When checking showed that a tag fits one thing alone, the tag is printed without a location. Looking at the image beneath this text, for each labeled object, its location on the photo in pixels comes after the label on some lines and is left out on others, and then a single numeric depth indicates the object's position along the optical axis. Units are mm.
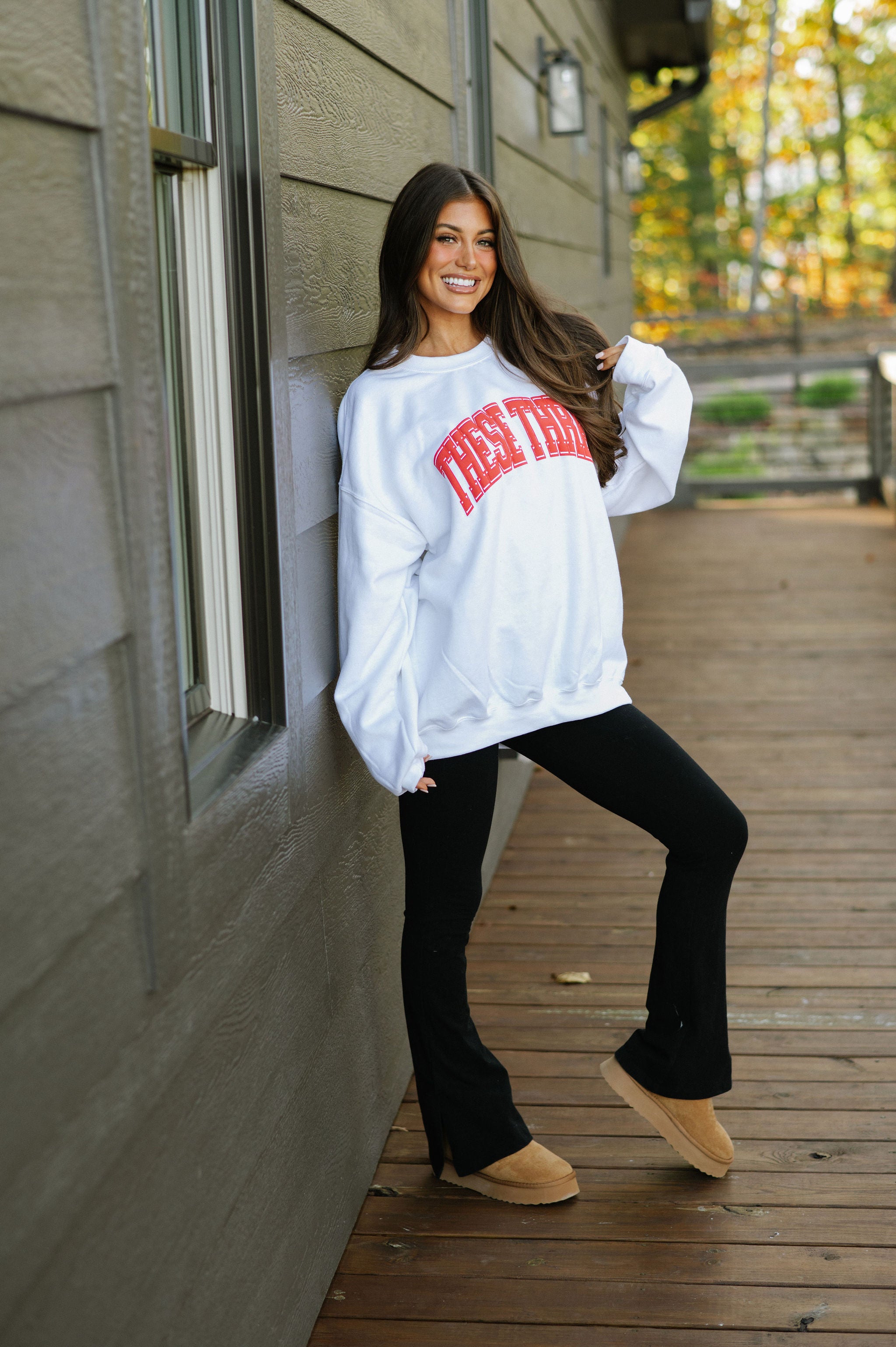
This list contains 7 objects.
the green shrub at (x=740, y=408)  10992
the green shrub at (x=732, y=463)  10812
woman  1939
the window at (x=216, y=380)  1552
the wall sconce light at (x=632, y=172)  9852
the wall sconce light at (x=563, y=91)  4723
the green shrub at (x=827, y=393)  11102
